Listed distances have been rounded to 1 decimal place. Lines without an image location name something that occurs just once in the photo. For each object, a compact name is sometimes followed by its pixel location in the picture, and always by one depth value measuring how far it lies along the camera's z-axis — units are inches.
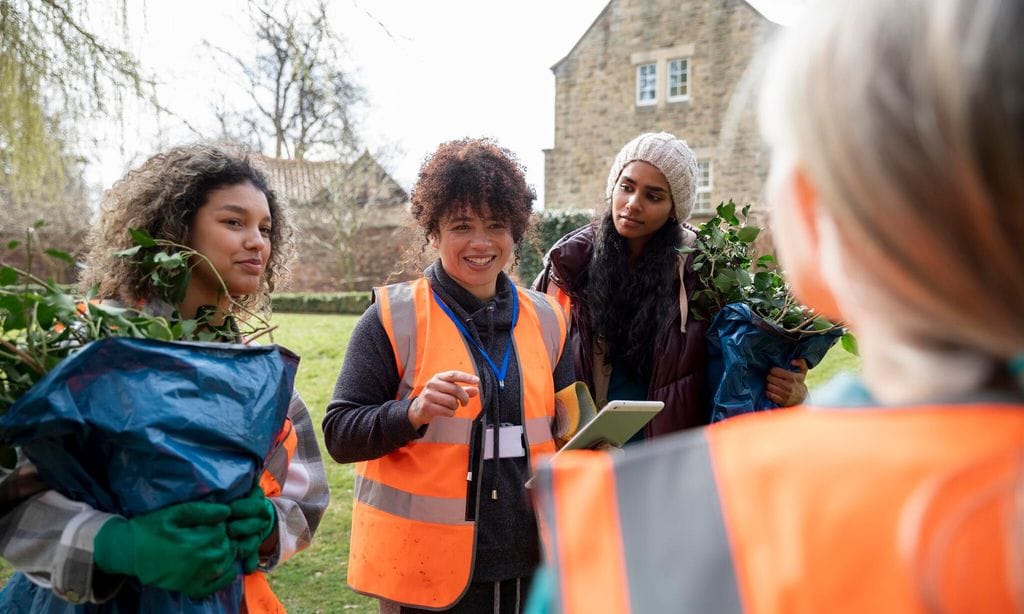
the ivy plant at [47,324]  65.9
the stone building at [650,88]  829.2
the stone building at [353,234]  978.7
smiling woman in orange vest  89.7
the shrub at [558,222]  659.4
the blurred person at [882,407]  22.9
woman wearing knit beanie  110.7
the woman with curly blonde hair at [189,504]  63.0
